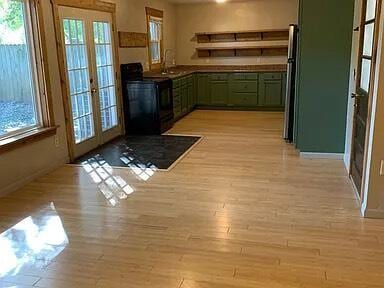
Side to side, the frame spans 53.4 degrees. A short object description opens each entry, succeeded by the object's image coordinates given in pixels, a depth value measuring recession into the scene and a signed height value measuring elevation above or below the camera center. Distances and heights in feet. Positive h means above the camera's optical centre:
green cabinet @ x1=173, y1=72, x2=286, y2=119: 25.72 -2.51
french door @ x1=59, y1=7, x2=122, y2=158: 15.83 -0.86
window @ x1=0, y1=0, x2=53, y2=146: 12.57 -0.43
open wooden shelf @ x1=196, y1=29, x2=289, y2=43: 26.76 +1.23
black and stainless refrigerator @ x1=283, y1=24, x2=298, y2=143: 17.13 -1.51
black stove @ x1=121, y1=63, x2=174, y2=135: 20.07 -2.39
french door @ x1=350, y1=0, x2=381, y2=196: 10.10 -0.93
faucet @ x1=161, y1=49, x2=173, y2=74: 26.10 -0.49
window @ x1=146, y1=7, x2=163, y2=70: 23.68 +1.21
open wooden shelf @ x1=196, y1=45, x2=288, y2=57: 27.12 +0.16
